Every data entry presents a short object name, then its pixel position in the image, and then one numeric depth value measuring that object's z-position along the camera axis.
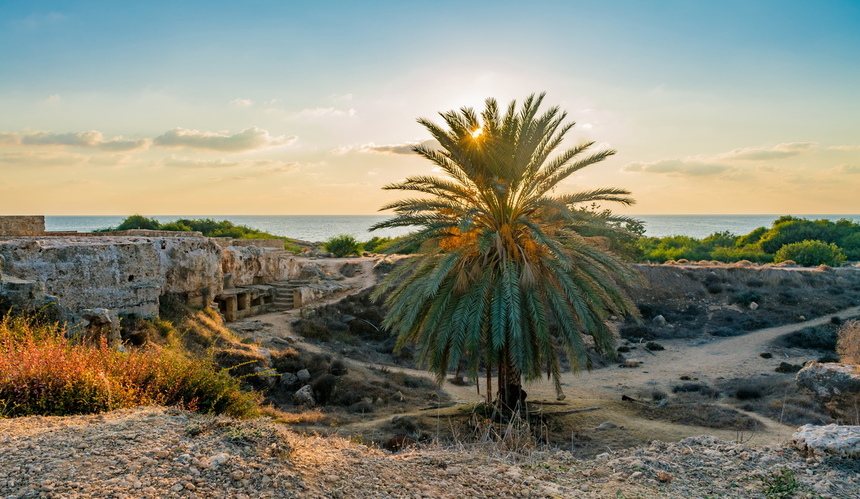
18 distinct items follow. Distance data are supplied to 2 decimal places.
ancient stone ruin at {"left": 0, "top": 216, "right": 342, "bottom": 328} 10.26
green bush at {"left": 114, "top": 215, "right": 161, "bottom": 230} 45.22
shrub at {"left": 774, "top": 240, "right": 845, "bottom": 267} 37.47
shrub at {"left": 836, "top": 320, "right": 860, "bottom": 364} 16.00
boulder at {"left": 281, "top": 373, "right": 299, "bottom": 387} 13.98
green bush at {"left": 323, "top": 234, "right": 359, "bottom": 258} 36.53
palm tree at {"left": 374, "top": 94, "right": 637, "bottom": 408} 10.05
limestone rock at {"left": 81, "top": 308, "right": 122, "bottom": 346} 10.05
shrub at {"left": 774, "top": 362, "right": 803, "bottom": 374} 17.75
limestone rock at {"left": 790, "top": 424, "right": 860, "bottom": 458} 6.41
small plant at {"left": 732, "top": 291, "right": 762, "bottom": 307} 27.14
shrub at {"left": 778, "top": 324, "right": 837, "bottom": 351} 21.33
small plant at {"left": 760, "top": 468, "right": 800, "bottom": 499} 5.54
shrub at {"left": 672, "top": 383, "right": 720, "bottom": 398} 15.45
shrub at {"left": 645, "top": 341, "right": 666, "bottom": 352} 21.58
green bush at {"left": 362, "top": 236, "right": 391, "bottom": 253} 43.97
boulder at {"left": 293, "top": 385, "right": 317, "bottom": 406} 13.05
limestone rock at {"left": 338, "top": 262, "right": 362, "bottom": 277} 26.11
